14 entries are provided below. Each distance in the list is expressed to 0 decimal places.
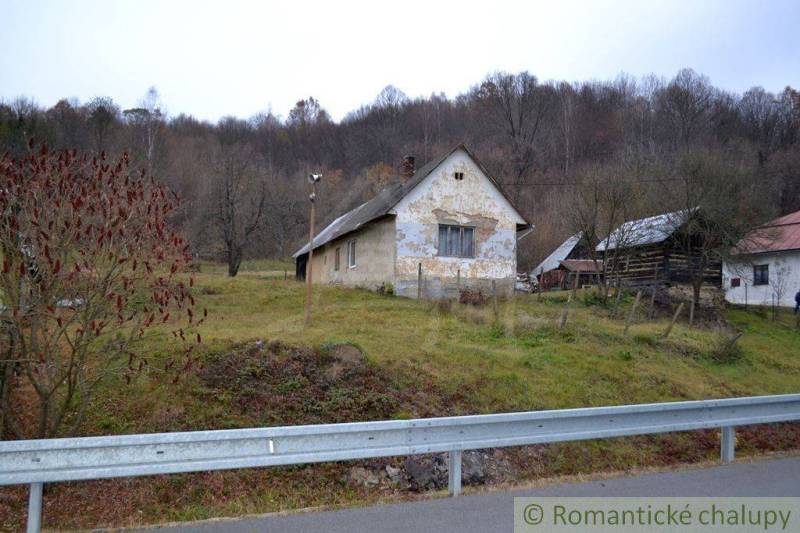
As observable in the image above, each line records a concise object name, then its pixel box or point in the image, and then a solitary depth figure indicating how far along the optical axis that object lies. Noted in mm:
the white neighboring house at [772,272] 35344
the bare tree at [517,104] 67250
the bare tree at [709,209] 28031
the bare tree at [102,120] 44844
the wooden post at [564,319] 16484
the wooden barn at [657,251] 29078
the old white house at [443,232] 23750
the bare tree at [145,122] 51091
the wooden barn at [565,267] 38438
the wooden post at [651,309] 21762
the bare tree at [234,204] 38906
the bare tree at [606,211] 28078
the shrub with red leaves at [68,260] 6930
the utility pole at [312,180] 14967
